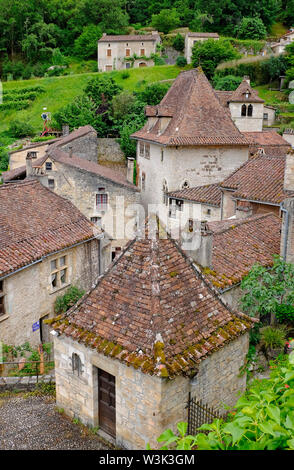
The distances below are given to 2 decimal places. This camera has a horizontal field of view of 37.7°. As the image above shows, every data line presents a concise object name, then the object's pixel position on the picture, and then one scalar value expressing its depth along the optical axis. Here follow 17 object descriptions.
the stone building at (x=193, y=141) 26.95
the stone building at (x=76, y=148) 36.12
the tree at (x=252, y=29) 76.81
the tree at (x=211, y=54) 60.84
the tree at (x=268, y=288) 12.77
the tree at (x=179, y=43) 74.81
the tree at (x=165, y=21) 81.81
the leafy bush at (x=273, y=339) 13.66
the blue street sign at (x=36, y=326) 16.35
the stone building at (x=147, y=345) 7.96
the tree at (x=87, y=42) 77.19
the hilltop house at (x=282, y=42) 71.56
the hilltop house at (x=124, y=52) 71.56
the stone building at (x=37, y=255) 15.11
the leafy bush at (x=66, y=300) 17.28
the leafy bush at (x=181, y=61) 68.25
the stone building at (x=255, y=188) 19.33
